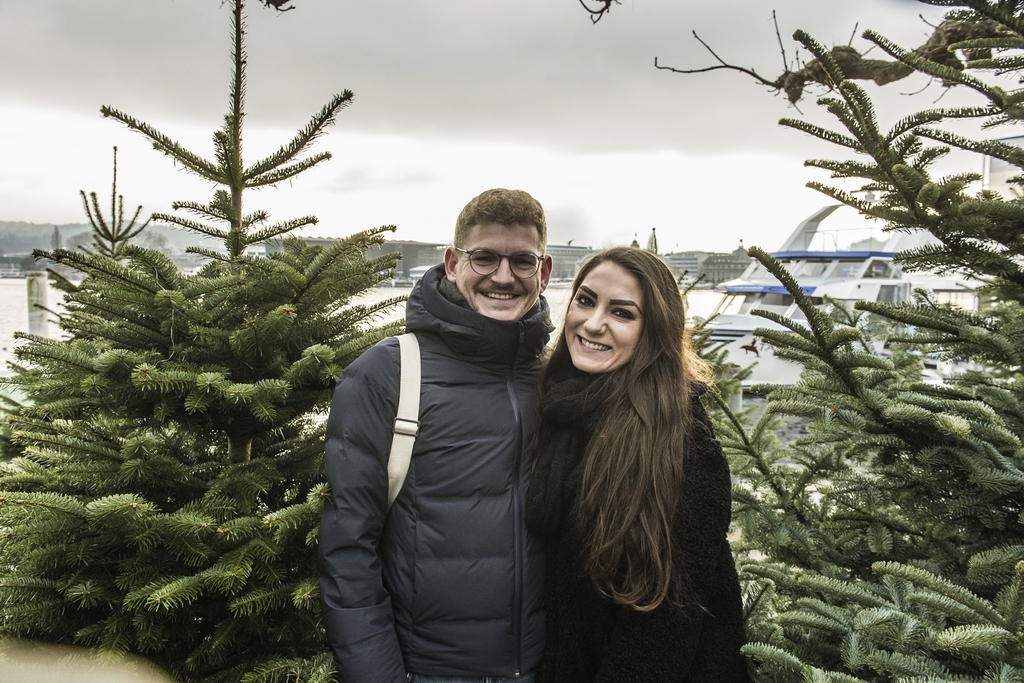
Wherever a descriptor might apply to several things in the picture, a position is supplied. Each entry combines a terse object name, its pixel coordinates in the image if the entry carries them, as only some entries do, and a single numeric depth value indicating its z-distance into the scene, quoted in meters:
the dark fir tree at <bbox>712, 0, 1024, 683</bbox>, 1.70
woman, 1.82
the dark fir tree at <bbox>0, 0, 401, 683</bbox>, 1.73
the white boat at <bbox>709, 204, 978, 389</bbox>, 17.66
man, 1.73
